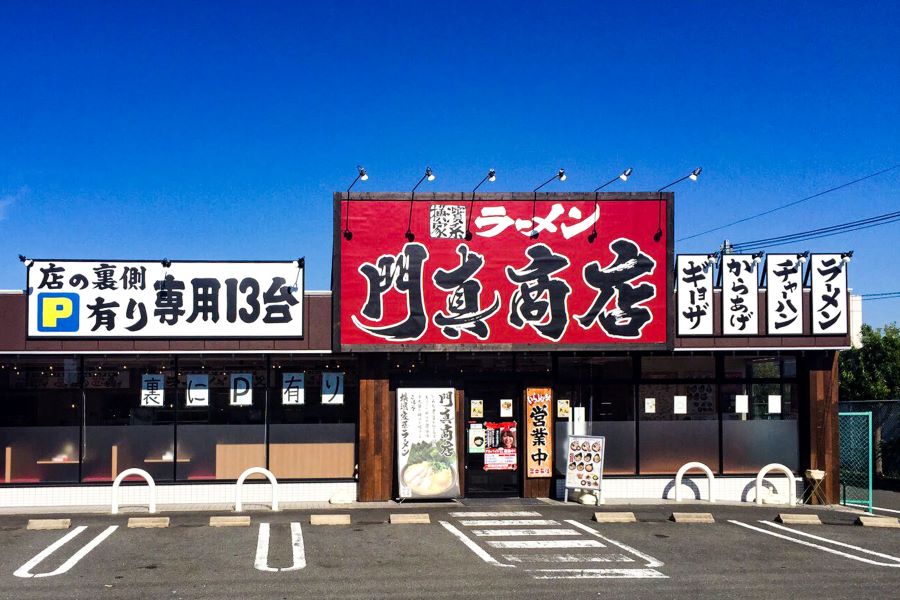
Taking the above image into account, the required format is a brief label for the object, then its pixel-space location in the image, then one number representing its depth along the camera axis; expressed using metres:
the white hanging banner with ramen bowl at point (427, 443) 17.92
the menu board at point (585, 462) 18.02
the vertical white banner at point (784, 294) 18.72
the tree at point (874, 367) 33.31
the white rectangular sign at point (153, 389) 18.17
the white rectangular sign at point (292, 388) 18.47
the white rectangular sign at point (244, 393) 18.38
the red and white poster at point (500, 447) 18.75
